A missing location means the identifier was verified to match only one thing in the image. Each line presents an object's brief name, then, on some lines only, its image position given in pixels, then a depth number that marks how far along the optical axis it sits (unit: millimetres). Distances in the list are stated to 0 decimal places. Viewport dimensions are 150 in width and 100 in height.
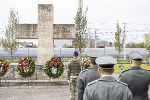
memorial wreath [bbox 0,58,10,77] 14562
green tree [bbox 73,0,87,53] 27000
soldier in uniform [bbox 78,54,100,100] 5020
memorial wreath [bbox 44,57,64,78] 14680
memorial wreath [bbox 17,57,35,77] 14805
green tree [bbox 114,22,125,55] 43125
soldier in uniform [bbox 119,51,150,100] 4676
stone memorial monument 16422
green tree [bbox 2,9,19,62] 33125
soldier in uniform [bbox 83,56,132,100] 3260
